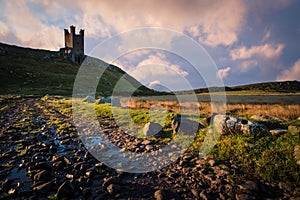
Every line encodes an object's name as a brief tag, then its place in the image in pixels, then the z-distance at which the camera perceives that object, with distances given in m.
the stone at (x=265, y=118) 8.79
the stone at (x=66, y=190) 5.17
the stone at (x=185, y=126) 9.32
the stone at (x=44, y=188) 5.35
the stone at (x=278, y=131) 7.29
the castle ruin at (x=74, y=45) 139.98
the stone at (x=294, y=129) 7.00
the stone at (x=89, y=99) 25.90
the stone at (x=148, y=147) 8.25
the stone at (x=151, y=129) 9.82
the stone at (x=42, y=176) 5.97
